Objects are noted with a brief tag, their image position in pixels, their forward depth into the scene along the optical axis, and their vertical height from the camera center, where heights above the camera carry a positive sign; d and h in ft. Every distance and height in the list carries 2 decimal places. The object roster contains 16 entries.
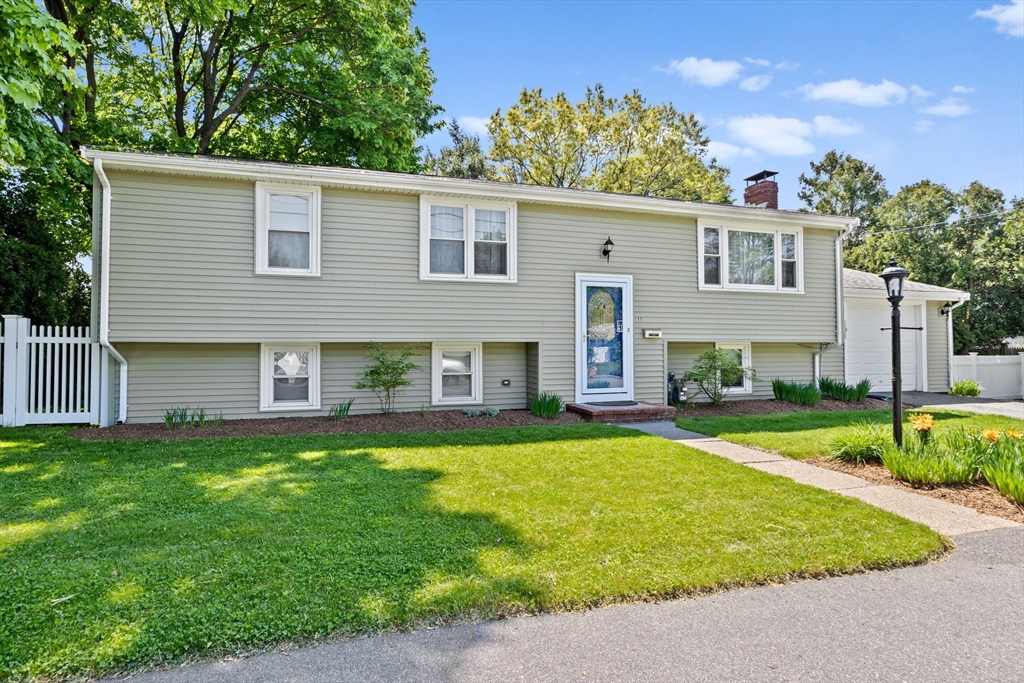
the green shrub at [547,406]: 31.53 -3.07
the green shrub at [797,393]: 37.19 -2.69
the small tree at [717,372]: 35.47 -1.19
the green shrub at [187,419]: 27.12 -3.38
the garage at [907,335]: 45.96 +1.61
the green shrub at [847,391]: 39.01 -2.67
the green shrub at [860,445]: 20.92 -3.51
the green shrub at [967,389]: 46.65 -2.98
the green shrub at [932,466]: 17.51 -3.64
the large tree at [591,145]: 83.56 +32.47
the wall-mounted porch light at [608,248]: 34.60 +6.68
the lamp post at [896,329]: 20.61 +0.97
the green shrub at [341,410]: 29.78 -3.16
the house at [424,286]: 27.58 +3.98
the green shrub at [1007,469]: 15.76 -3.50
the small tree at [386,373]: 29.78 -1.07
